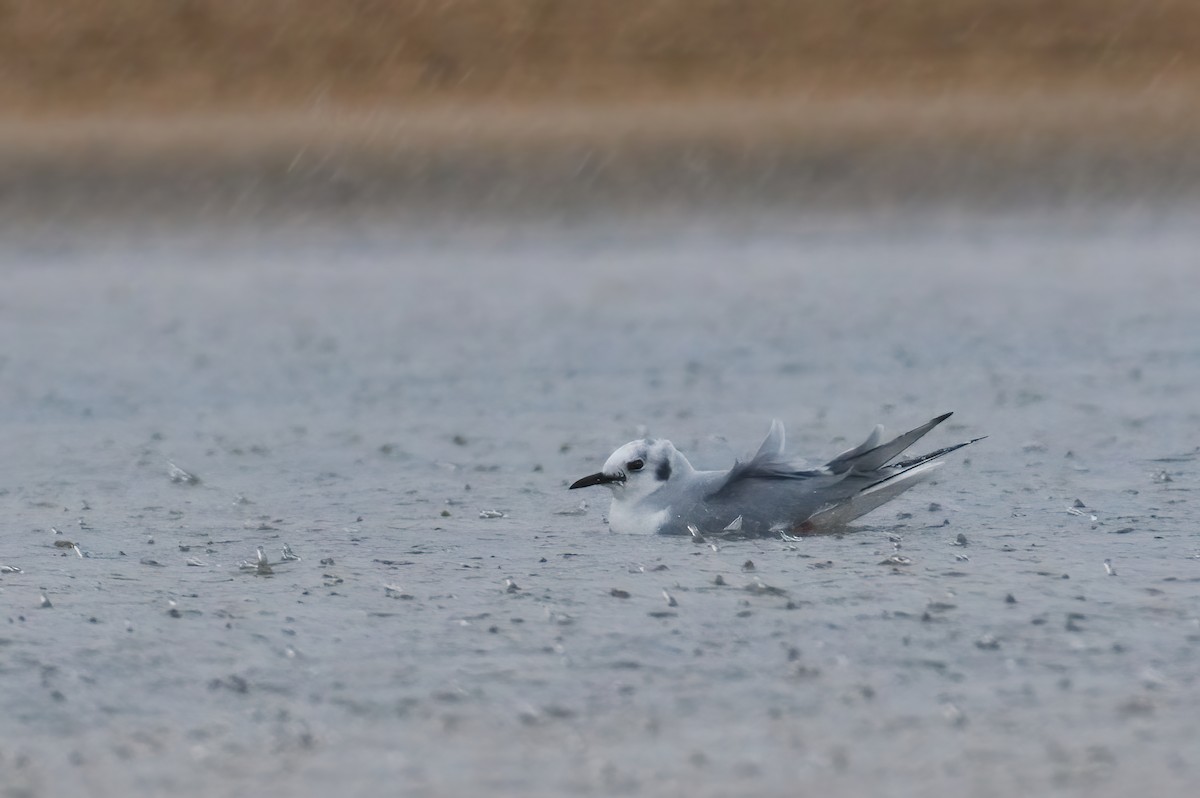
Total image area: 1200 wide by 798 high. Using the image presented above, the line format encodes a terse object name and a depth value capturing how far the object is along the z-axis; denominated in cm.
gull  1820
